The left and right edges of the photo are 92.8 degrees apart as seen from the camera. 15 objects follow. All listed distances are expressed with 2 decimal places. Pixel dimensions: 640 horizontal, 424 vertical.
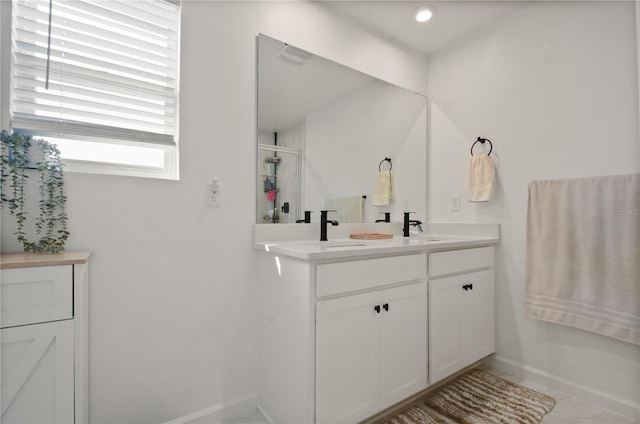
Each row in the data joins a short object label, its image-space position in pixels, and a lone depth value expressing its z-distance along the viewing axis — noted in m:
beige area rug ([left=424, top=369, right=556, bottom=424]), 1.60
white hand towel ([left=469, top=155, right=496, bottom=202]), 2.10
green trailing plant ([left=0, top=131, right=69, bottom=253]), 1.14
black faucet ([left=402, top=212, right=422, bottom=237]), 2.27
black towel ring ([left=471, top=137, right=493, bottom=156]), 2.18
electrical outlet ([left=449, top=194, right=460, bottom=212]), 2.37
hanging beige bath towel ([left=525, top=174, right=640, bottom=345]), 1.58
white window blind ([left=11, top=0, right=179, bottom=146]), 1.24
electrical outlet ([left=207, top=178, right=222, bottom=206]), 1.57
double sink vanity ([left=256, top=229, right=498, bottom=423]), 1.31
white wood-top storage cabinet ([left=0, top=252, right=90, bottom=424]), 0.94
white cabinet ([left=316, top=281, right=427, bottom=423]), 1.32
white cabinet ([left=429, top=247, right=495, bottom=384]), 1.73
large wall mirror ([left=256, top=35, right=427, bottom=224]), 1.77
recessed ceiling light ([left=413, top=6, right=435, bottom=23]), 2.02
